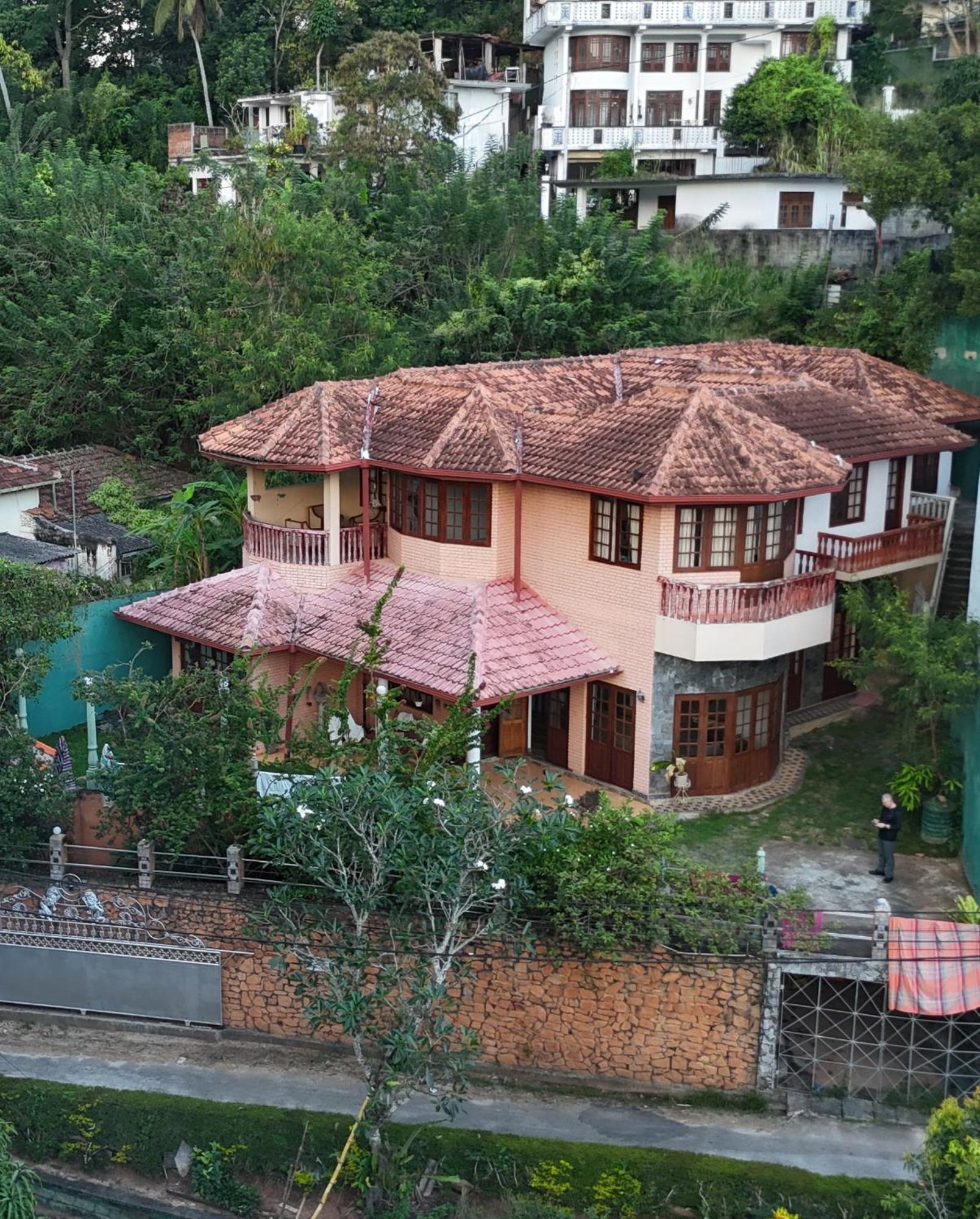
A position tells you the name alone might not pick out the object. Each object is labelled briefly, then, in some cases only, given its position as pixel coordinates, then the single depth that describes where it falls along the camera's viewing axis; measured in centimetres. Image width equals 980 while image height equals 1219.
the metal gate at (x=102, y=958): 2034
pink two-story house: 2372
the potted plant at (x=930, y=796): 2275
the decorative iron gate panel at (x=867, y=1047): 1872
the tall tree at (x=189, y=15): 5094
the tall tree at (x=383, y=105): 4247
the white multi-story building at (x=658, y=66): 4906
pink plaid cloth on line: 1830
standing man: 2112
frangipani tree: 1716
